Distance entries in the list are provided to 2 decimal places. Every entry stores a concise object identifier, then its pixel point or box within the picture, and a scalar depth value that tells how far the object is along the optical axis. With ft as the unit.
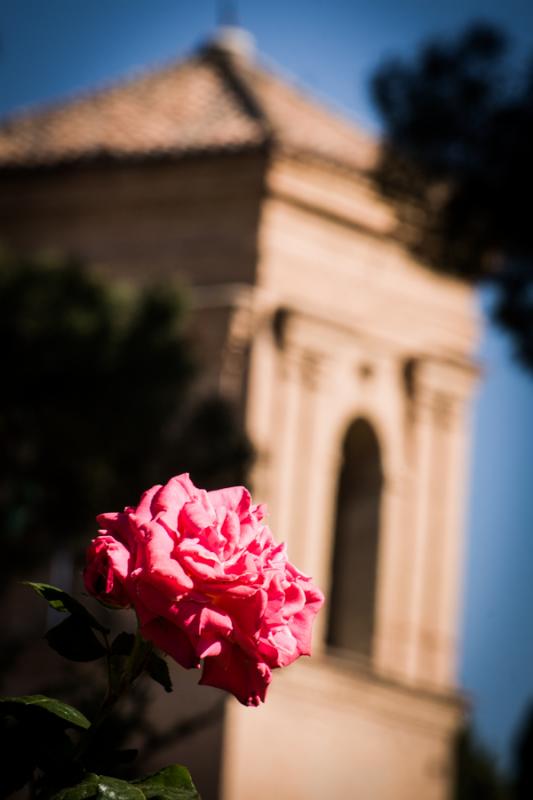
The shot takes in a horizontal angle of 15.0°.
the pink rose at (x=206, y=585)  7.29
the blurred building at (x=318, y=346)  71.97
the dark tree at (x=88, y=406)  55.31
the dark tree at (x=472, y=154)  52.95
